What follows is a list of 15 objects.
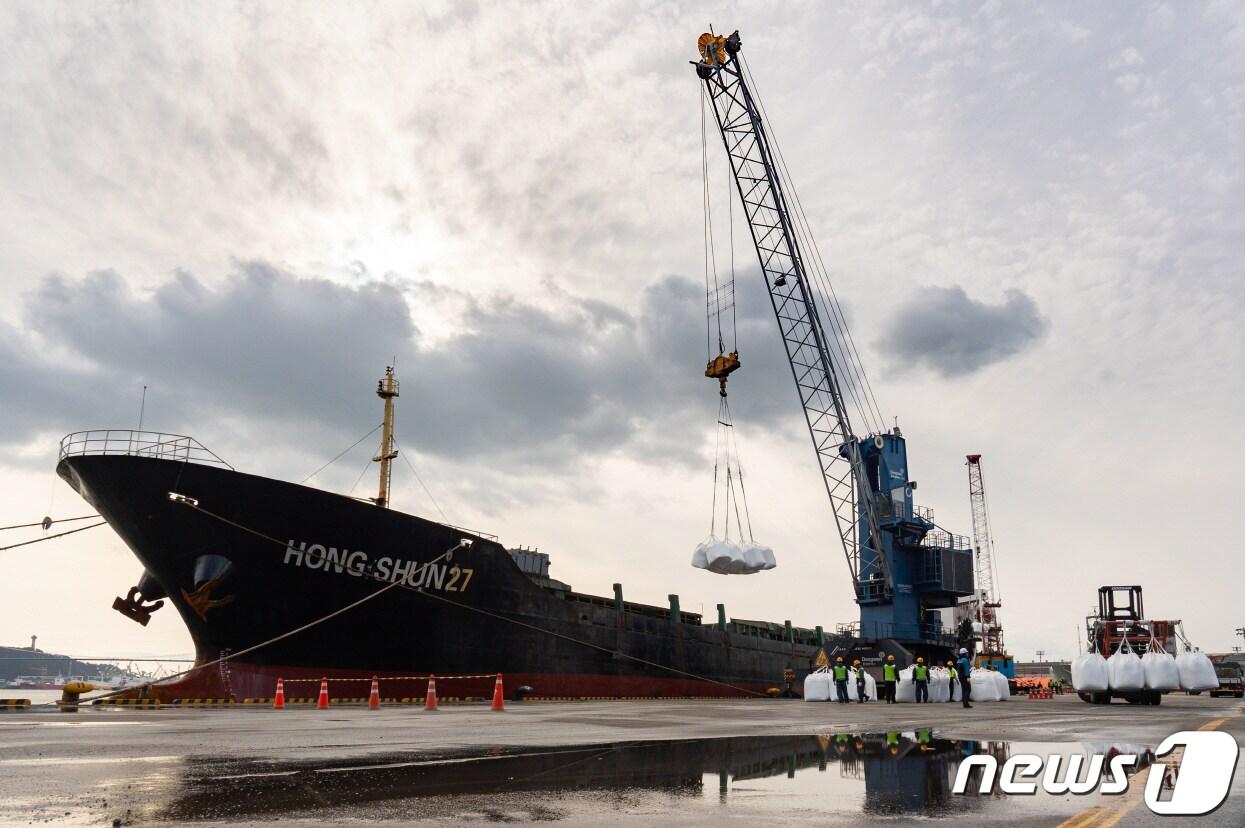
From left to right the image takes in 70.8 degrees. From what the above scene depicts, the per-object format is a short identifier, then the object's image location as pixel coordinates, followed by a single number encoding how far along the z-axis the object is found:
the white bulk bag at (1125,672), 27.22
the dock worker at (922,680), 26.06
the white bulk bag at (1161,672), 26.83
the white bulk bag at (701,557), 35.59
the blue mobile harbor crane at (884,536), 45.38
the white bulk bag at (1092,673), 28.11
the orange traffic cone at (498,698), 20.71
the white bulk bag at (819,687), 29.48
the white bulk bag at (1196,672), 27.34
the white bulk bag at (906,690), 29.52
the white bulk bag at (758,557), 35.94
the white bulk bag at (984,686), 29.44
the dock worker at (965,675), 24.83
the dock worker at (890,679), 26.95
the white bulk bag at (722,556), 35.50
